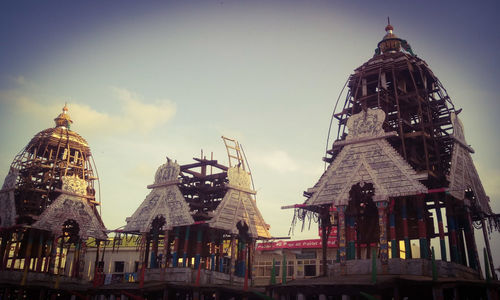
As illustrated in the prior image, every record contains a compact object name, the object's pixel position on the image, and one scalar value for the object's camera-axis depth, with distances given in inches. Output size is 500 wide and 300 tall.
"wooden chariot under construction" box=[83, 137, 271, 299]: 1114.1
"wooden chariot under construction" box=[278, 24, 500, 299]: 779.2
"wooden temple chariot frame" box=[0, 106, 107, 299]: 1296.8
